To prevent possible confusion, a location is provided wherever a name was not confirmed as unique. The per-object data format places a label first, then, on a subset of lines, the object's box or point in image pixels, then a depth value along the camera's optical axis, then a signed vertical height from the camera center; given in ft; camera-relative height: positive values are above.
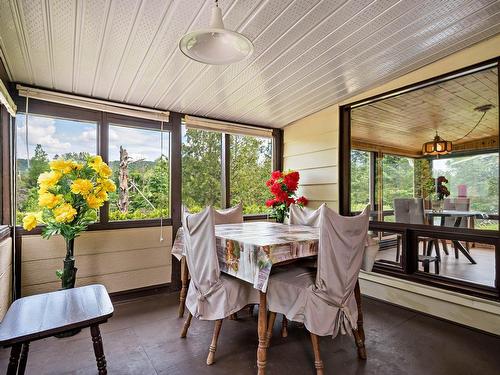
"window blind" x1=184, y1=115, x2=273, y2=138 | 11.46 +2.58
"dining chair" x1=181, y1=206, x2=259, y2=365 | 6.31 -2.29
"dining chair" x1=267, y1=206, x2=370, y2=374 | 5.63 -2.18
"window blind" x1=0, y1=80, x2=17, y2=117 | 6.63 +2.22
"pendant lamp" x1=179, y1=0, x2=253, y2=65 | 4.56 +2.46
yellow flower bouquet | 7.09 -0.34
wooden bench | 4.22 -2.27
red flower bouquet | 11.71 -0.30
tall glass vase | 7.63 -2.36
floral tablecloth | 5.53 -1.42
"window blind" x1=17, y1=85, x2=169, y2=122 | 8.42 +2.80
